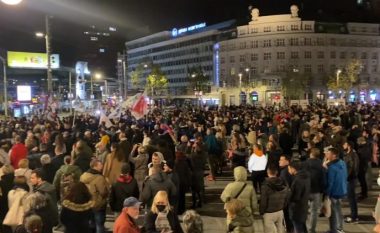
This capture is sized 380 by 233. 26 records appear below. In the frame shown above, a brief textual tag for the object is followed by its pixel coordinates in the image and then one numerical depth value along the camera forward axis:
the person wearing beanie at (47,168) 10.11
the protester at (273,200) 7.82
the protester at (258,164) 11.64
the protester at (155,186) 8.34
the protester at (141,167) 11.02
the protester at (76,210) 7.15
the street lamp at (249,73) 90.00
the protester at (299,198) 8.52
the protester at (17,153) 12.45
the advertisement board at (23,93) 37.19
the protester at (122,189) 8.58
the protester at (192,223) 5.40
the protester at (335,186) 9.24
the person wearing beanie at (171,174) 9.59
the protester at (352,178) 10.32
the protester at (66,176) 7.96
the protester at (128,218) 6.03
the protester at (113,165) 10.53
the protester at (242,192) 7.70
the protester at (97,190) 8.38
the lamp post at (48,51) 24.78
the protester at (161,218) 6.25
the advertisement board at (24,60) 61.72
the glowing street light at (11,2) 7.64
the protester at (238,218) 6.48
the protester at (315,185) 9.15
